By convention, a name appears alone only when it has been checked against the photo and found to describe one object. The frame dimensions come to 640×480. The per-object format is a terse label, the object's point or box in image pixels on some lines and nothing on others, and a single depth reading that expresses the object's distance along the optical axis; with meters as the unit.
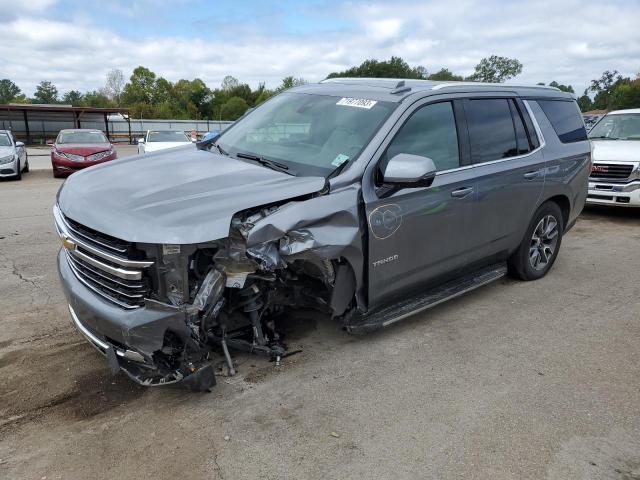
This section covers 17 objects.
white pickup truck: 8.30
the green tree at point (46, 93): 102.43
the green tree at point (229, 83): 97.50
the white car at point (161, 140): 15.43
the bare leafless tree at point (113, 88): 92.44
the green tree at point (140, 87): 86.06
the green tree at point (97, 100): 82.89
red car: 14.83
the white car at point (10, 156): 13.77
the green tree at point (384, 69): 73.51
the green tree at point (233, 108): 72.50
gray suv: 2.82
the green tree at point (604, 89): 89.06
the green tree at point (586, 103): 90.78
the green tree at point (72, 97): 101.97
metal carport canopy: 37.59
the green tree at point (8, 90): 100.84
